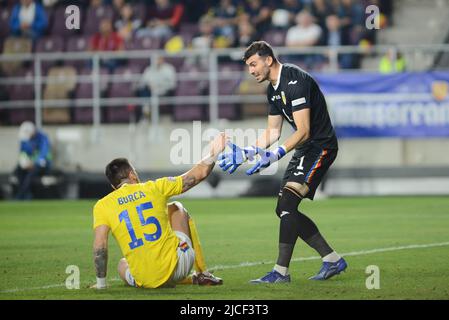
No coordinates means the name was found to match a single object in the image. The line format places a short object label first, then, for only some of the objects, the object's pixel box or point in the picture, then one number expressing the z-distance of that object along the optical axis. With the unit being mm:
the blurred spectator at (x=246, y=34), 23469
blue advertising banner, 21562
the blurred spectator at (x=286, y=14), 24172
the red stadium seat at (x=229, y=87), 22672
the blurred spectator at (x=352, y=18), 23438
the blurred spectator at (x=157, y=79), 22781
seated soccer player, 9055
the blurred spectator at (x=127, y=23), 24827
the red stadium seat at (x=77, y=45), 24797
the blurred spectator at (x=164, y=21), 24781
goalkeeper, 9656
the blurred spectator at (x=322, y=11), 23609
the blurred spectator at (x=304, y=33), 23203
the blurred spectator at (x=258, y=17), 24234
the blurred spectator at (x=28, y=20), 25297
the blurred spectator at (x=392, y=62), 22344
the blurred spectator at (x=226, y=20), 24091
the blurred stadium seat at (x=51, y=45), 25328
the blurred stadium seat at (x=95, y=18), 25844
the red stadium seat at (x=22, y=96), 23688
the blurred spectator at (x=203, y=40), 23625
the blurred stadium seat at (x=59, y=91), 23328
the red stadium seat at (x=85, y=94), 23391
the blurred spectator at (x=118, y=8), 25828
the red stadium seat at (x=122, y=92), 23281
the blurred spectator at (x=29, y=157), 22281
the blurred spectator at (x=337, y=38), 23094
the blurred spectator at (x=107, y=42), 24000
